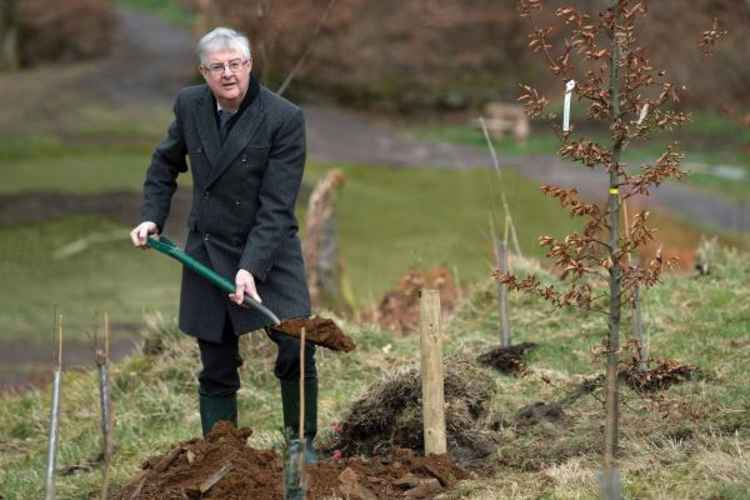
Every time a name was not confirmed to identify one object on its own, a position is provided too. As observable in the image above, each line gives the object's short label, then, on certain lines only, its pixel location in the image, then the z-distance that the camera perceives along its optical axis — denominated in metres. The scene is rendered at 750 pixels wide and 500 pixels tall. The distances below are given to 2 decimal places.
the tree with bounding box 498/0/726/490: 11.48
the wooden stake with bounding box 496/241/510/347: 16.65
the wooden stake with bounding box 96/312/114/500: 9.69
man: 12.32
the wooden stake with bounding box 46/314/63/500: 9.94
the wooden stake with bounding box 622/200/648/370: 14.04
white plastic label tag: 11.56
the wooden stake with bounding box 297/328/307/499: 10.28
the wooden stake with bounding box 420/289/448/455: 12.12
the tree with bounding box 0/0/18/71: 65.25
